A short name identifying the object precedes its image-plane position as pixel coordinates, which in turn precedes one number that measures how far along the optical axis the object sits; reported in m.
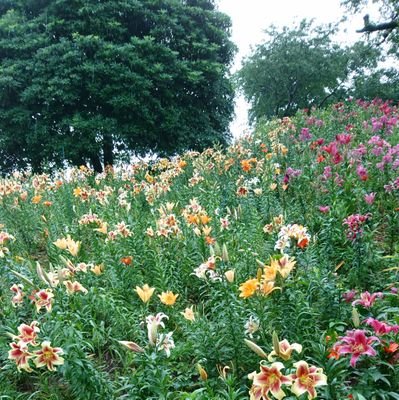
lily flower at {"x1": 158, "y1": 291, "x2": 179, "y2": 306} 2.45
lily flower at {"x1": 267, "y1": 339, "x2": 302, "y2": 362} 1.69
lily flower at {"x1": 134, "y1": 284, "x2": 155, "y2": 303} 2.26
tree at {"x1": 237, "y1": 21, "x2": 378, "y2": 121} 24.83
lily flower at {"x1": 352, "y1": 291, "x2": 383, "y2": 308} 2.22
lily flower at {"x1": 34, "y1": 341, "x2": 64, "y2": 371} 1.88
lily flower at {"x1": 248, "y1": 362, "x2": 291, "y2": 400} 1.57
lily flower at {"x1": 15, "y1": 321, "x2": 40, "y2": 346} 1.94
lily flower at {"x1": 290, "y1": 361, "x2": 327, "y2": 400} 1.57
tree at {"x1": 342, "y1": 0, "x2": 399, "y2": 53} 17.06
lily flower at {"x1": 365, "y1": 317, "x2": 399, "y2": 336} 1.98
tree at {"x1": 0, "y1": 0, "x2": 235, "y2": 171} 12.07
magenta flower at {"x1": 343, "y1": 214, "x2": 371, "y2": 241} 2.86
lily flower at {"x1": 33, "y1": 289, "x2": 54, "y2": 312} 2.20
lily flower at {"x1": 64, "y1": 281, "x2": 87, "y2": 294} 2.38
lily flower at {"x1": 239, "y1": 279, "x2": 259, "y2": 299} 2.05
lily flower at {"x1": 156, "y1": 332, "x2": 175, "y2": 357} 1.98
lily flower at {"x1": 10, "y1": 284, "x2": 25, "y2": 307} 2.49
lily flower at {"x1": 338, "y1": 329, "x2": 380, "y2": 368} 1.86
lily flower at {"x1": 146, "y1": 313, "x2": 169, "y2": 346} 1.92
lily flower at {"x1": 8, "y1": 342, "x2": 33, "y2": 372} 1.89
